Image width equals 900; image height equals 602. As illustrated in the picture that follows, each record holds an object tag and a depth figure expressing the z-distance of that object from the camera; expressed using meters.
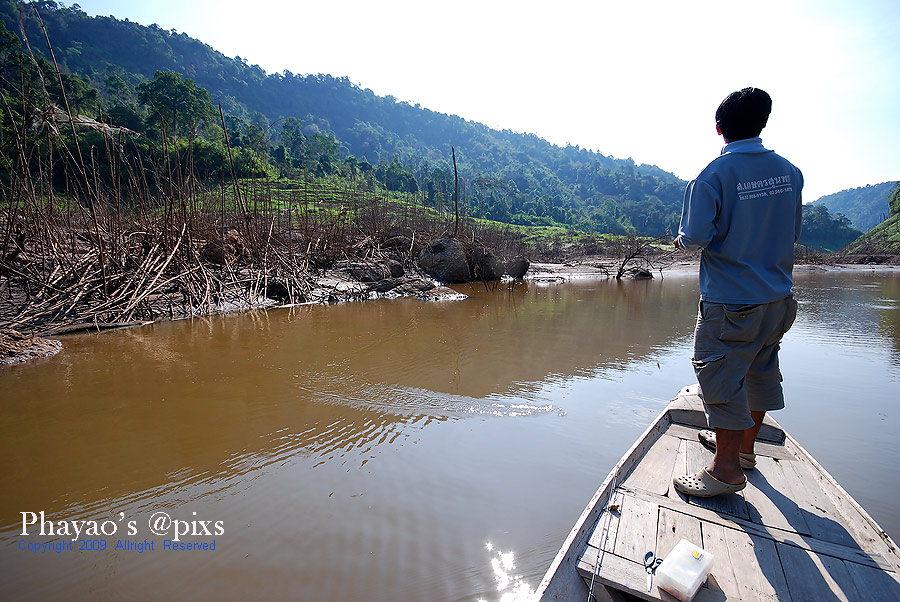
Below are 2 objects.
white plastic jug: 1.38
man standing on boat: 1.94
